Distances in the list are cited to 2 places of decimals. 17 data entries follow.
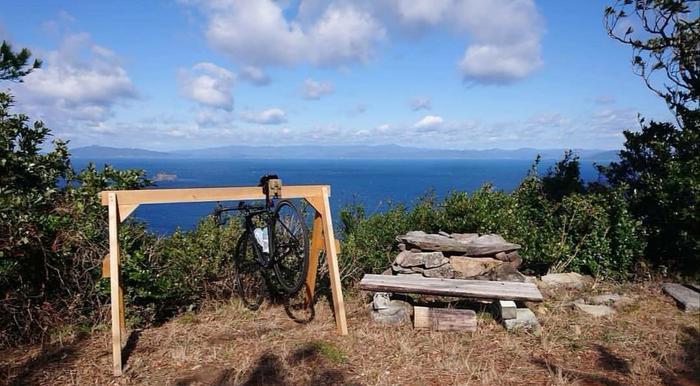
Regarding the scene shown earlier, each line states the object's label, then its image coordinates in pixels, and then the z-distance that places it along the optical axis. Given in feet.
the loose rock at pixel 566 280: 19.81
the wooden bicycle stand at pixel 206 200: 12.15
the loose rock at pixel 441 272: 18.70
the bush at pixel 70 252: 13.78
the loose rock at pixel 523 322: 14.90
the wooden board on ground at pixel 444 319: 15.08
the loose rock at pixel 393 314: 15.76
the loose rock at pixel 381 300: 16.03
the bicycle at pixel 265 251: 14.58
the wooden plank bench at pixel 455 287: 15.10
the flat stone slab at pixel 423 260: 18.85
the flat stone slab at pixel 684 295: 16.11
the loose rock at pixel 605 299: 17.61
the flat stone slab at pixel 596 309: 16.44
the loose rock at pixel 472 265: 18.99
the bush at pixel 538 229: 21.16
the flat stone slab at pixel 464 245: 19.25
